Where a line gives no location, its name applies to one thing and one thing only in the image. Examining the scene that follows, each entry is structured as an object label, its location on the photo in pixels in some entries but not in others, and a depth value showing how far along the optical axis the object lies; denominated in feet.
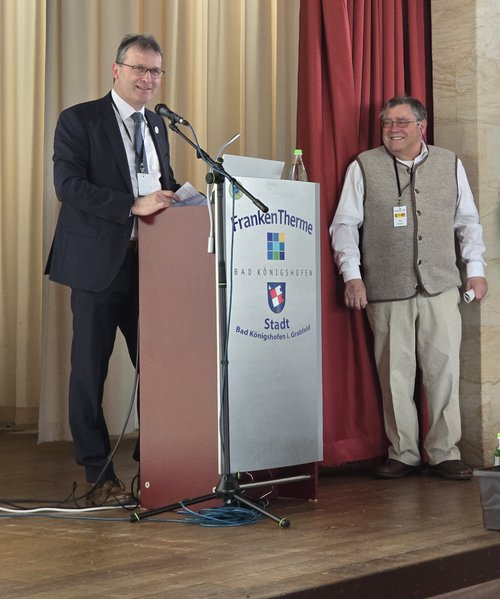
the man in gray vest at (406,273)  14.12
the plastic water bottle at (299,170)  13.49
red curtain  14.33
